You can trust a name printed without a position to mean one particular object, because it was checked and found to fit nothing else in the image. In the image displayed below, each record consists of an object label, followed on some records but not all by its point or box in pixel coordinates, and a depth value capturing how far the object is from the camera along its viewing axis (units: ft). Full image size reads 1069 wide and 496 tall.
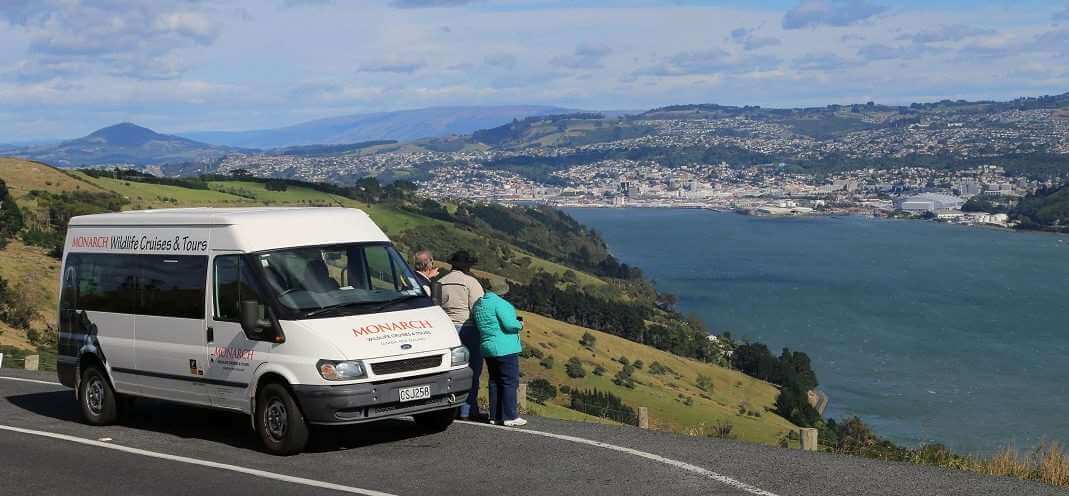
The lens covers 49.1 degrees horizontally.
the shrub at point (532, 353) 222.28
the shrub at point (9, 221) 192.39
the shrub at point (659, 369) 259.76
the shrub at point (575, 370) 223.30
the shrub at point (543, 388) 181.68
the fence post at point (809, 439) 37.11
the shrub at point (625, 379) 227.12
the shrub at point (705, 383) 260.17
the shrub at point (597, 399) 186.17
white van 33.50
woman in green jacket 38.88
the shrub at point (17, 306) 123.03
